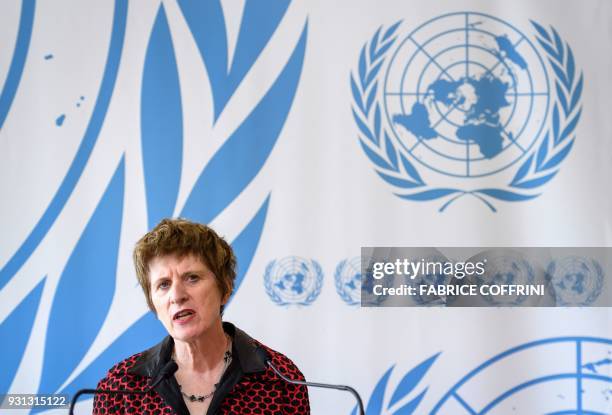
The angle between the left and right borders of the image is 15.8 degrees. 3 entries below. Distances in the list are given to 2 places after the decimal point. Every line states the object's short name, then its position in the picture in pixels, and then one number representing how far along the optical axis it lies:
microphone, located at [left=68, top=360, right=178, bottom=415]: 4.13
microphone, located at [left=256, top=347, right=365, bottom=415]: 3.95
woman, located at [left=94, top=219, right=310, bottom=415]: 4.17
